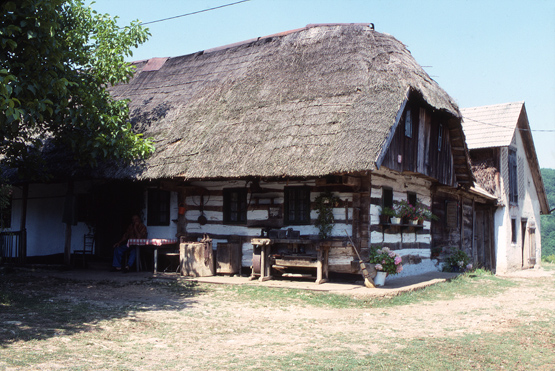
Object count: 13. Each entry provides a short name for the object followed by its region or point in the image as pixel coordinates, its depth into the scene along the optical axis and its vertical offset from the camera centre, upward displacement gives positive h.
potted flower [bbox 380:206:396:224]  11.83 +0.38
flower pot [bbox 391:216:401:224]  12.41 +0.27
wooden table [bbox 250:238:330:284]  10.97 -0.60
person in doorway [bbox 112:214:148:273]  13.16 -0.49
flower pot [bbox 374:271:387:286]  10.82 -0.95
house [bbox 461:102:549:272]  18.61 +2.25
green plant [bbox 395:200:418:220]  12.36 +0.48
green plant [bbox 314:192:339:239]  11.44 +0.37
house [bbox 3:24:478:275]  11.18 +1.65
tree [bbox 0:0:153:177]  7.41 +2.43
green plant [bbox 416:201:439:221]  12.94 +0.45
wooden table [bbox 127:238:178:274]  12.58 -0.38
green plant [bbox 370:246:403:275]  10.86 -0.62
